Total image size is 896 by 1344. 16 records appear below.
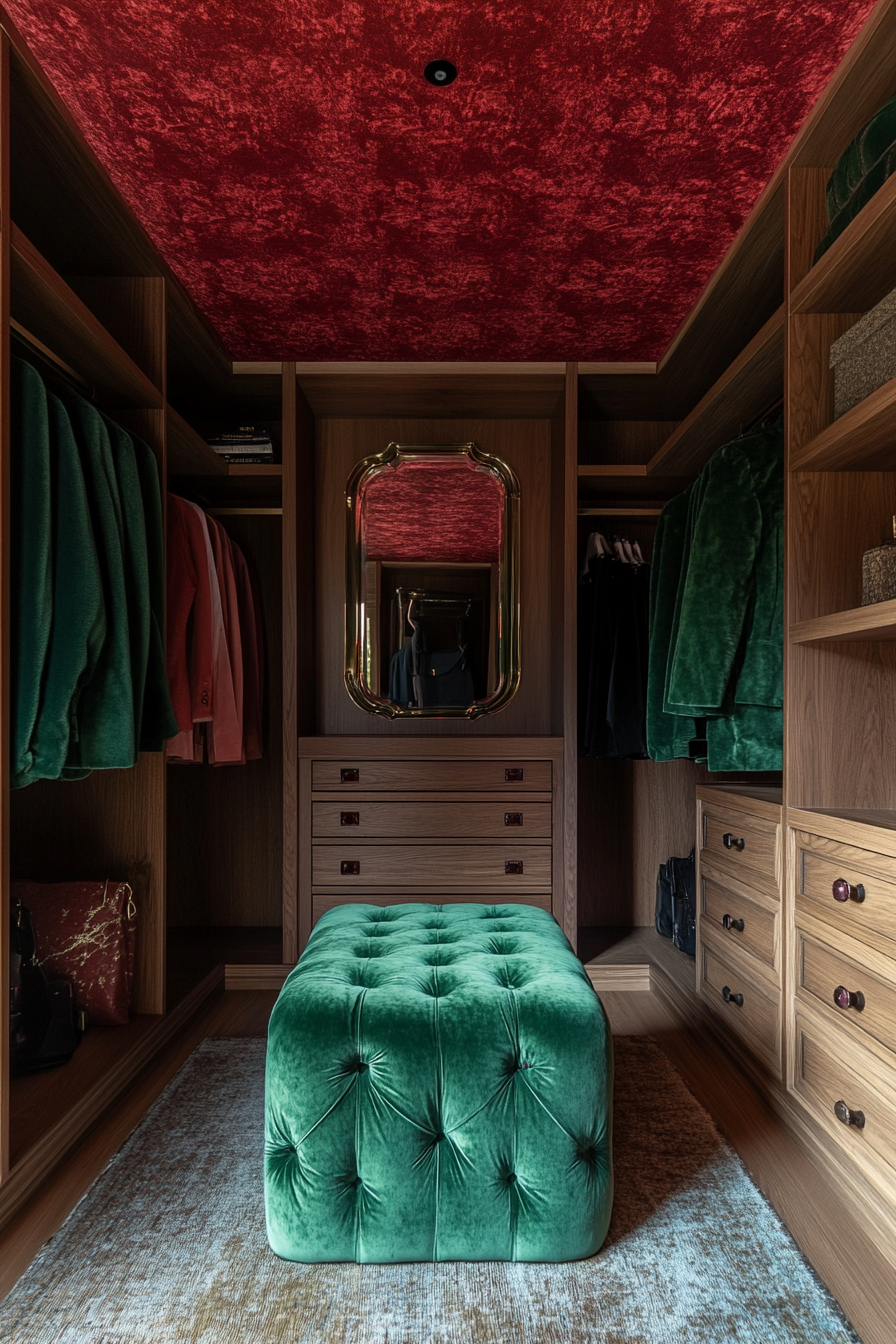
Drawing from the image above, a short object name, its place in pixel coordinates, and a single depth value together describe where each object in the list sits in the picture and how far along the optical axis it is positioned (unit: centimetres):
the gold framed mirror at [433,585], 359
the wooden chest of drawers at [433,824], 316
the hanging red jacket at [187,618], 271
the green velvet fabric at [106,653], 199
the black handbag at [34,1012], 201
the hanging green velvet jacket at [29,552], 171
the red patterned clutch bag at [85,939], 229
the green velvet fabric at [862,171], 166
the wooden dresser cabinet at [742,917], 207
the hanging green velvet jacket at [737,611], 229
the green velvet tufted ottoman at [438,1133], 142
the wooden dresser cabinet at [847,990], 153
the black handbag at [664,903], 327
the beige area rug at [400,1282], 130
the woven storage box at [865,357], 169
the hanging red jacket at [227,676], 301
